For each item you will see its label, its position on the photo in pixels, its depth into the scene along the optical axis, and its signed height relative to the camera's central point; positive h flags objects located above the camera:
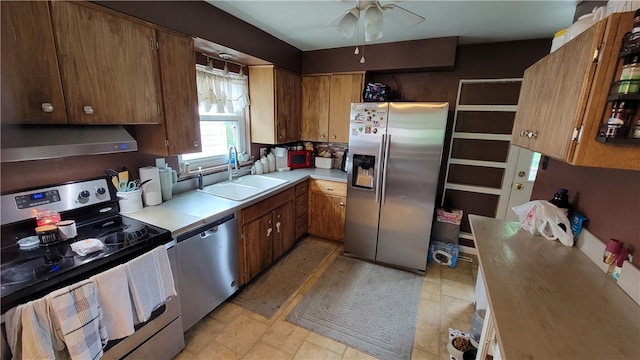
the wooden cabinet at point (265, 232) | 2.24 -1.05
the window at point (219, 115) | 2.42 +0.08
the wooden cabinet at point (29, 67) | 1.11 +0.22
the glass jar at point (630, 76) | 0.82 +0.20
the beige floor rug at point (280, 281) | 2.21 -1.51
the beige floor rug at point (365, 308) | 1.88 -1.53
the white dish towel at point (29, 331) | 0.99 -0.84
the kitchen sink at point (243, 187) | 2.34 -0.64
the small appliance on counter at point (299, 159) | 3.43 -0.45
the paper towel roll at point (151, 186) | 1.87 -0.49
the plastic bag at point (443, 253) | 2.84 -1.35
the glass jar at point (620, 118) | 0.85 +0.07
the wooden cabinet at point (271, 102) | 2.88 +0.26
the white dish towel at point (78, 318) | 1.07 -0.86
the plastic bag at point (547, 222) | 1.45 -0.50
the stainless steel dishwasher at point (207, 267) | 1.73 -1.06
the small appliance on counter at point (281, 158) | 3.35 -0.43
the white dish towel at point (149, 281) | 1.34 -0.88
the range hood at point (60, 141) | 1.14 -0.13
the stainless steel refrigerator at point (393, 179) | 2.46 -0.51
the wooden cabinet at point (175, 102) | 1.75 +0.14
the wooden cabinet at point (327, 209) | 3.08 -1.01
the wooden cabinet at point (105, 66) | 1.29 +0.29
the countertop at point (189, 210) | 1.67 -0.65
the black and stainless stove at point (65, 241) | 1.08 -0.67
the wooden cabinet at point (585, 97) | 0.89 +0.16
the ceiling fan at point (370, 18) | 1.45 +0.65
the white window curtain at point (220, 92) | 2.39 +0.31
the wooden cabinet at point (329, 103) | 3.09 +0.29
